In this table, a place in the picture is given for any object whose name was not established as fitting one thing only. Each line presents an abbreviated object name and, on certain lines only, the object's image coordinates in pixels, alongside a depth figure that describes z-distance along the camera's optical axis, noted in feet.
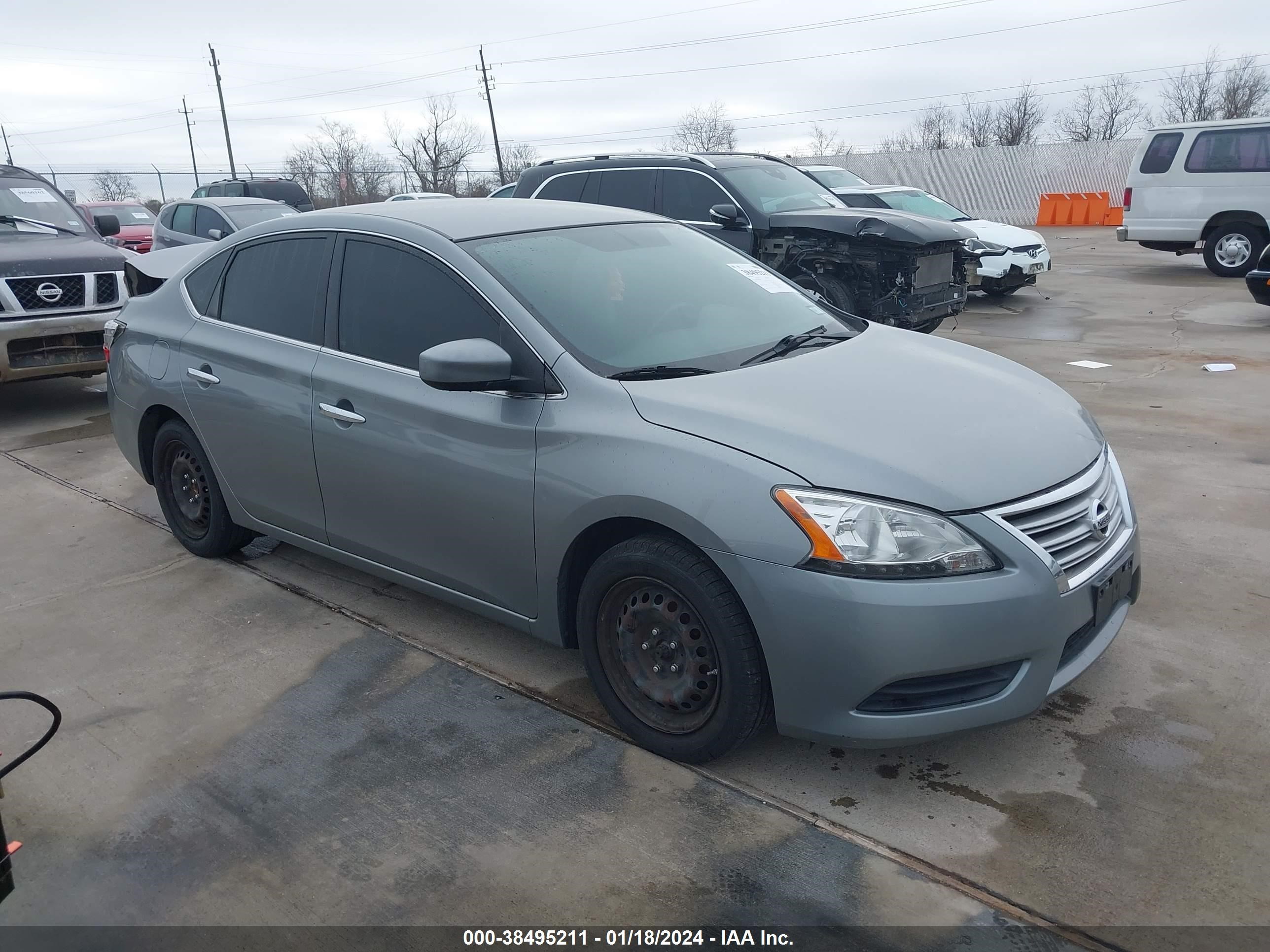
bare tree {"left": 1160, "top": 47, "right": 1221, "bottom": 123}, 192.44
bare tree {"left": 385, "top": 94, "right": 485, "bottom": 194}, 194.59
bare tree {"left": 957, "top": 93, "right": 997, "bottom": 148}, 214.07
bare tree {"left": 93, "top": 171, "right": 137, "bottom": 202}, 165.07
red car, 66.59
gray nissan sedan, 9.05
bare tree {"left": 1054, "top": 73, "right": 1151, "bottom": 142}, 208.74
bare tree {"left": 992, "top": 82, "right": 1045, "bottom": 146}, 208.44
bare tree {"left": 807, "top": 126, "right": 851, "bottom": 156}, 162.26
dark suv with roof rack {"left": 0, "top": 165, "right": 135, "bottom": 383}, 25.46
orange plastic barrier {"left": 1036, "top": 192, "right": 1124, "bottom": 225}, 94.79
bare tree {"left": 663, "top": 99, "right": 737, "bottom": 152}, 222.69
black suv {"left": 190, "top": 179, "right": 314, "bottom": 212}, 70.52
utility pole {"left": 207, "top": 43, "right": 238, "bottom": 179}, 156.24
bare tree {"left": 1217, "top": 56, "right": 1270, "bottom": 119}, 183.83
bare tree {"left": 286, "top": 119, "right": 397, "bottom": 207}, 157.69
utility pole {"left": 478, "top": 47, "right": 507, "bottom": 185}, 151.12
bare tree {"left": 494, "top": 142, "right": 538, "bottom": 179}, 171.94
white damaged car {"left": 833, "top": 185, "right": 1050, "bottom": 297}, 43.06
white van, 47.06
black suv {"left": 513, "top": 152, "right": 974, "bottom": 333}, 28.58
